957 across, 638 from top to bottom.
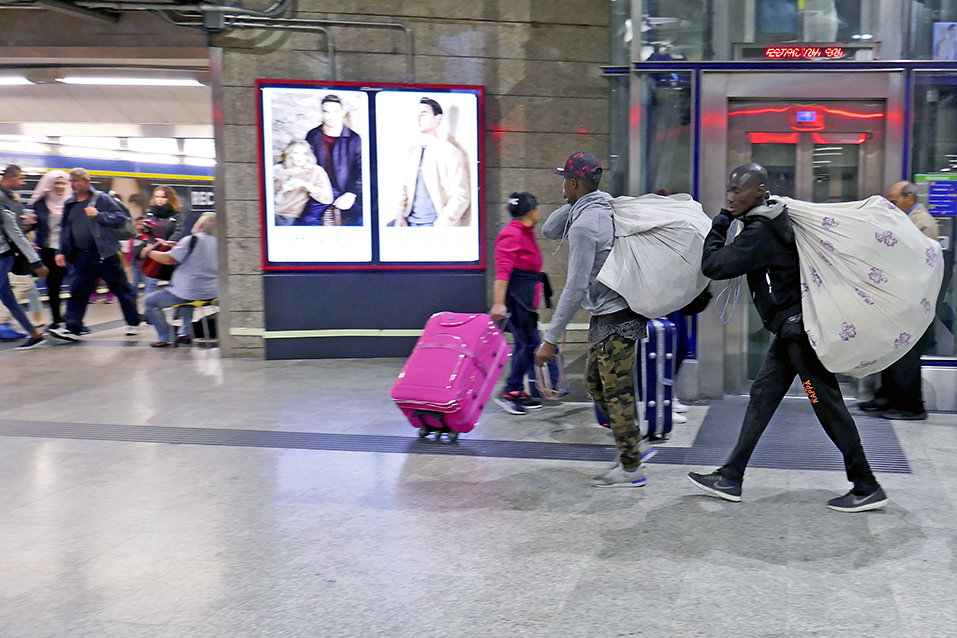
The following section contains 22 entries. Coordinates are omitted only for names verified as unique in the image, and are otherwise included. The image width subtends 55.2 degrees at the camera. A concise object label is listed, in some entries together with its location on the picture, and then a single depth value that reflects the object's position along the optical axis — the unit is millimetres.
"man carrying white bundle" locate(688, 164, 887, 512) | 4098
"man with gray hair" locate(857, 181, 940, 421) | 6070
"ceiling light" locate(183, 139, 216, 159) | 16547
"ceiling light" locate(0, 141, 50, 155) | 15031
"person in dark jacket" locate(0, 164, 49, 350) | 9711
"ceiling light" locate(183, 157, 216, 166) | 16625
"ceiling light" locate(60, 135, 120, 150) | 15485
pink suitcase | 5488
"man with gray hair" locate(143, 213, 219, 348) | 9594
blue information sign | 6453
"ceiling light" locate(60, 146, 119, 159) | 15469
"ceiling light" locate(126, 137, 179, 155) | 16078
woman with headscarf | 10742
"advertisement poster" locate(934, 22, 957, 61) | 6402
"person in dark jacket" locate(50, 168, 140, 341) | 10016
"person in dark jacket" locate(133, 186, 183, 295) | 10609
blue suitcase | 5477
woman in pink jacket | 6473
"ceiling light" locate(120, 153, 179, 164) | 16312
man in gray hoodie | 4488
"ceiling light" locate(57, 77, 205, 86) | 12305
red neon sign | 6598
